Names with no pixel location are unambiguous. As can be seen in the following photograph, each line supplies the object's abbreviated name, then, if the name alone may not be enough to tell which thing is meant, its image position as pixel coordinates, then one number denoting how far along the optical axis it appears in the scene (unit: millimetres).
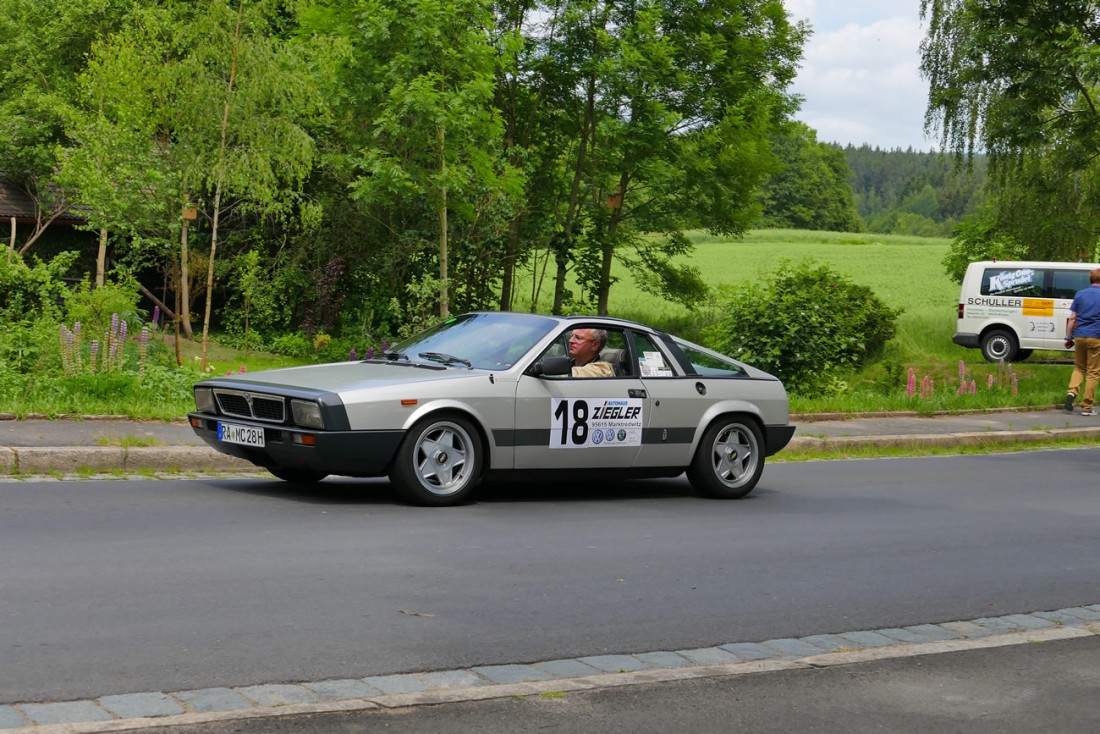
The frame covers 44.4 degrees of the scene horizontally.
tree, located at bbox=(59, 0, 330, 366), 24328
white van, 32438
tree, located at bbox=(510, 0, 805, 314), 31219
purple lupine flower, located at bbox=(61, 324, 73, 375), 14328
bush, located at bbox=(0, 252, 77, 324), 16406
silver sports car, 9352
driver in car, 10734
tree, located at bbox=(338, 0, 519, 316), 21000
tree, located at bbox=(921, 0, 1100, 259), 27438
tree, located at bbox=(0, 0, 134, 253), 38969
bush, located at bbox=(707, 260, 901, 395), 21891
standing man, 20891
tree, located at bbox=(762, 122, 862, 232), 134875
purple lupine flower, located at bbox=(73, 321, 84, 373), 14560
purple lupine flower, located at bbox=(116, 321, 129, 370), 15220
